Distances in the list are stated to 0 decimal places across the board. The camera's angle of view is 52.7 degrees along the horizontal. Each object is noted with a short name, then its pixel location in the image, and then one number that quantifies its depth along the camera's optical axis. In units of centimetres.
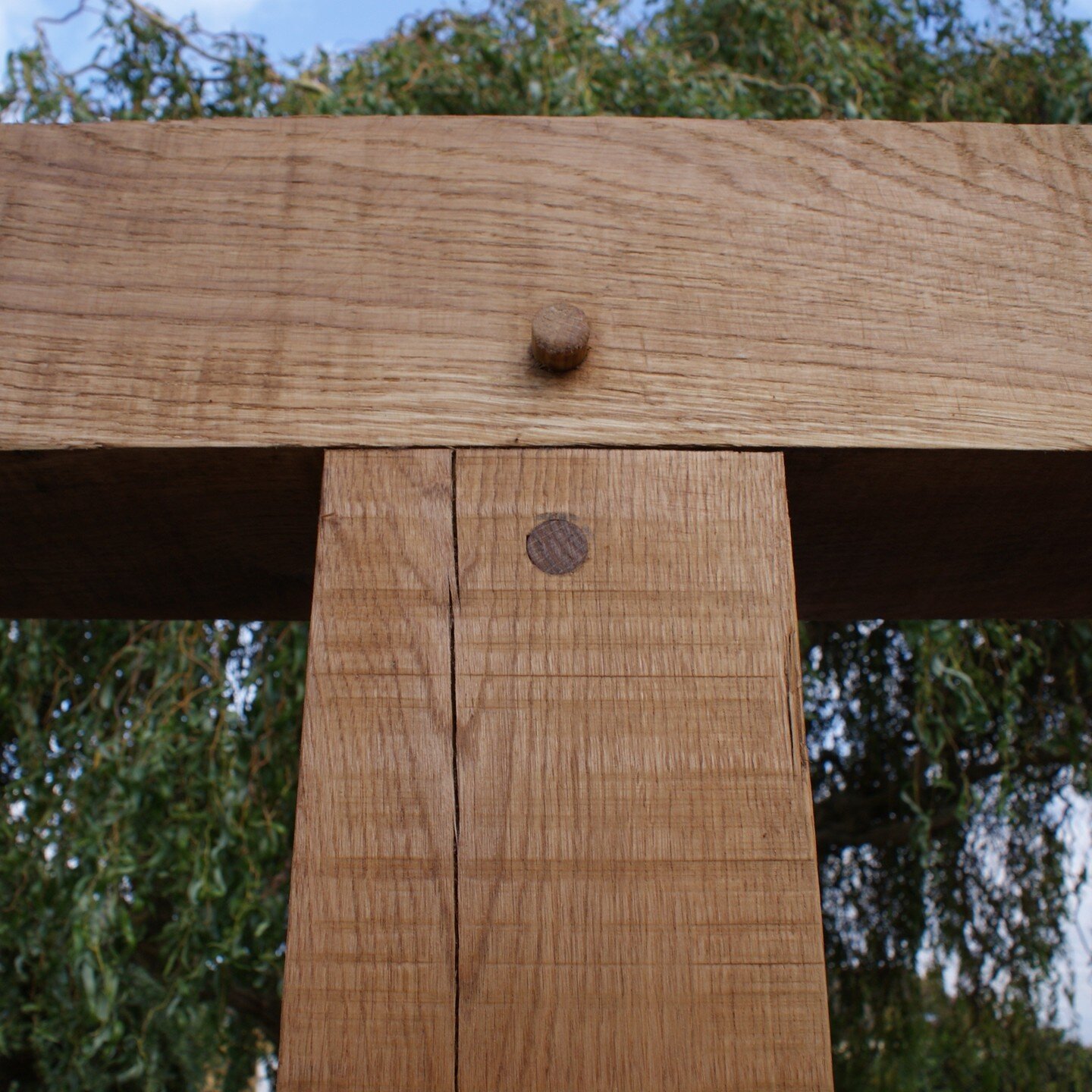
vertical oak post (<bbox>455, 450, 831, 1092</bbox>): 42
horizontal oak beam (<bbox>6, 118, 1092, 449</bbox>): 51
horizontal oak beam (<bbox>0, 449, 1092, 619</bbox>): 53
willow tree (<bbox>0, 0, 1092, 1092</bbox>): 198
